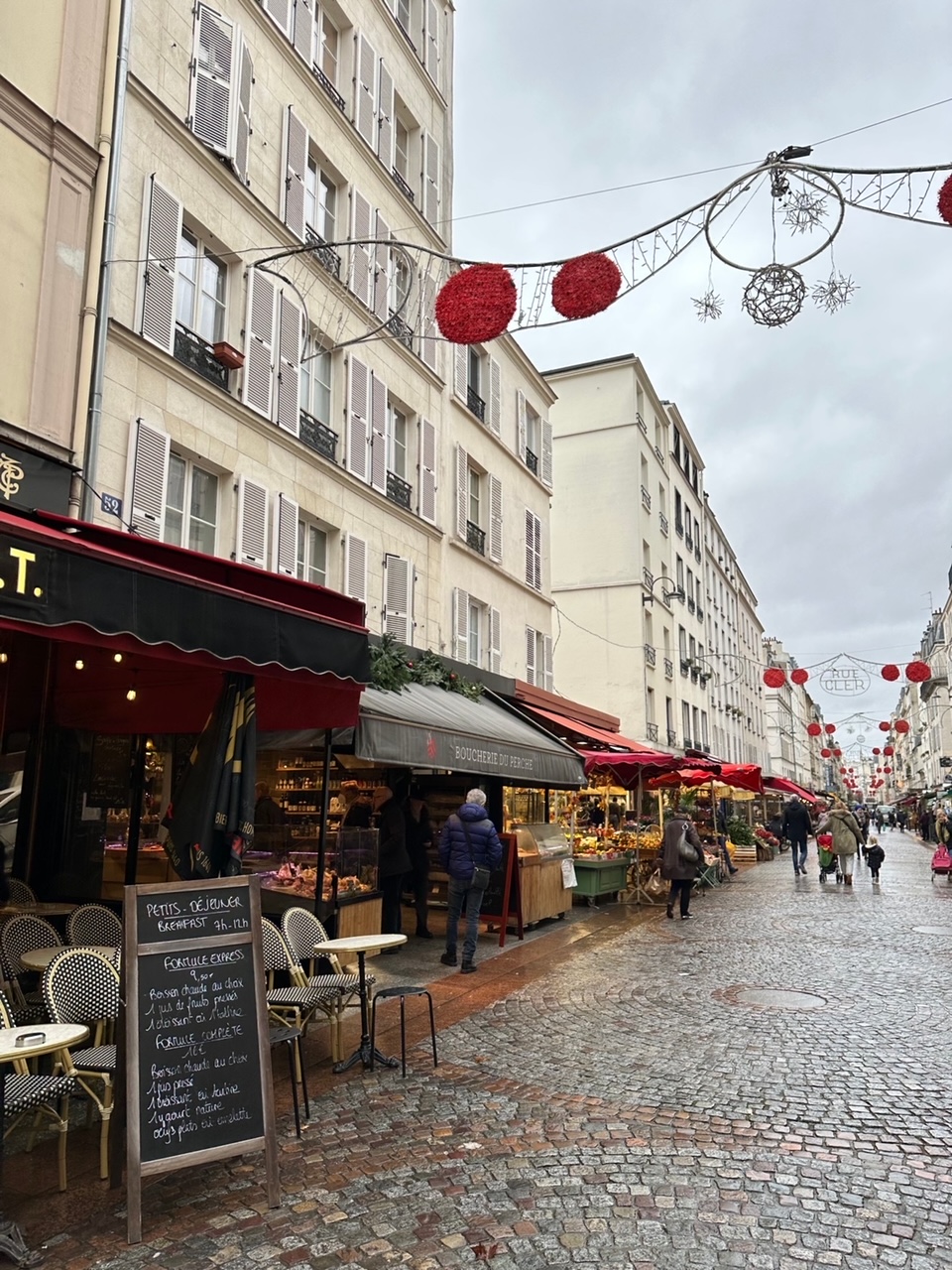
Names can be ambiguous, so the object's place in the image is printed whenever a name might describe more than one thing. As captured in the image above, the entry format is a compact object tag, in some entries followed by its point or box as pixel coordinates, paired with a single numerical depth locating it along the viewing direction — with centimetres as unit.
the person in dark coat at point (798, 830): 2019
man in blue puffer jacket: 859
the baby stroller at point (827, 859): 1855
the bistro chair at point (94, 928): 610
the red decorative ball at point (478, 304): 764
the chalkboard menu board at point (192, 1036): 367
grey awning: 764
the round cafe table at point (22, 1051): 332
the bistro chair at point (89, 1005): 412
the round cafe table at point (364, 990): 568
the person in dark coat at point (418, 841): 1119
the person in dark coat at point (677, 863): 1260
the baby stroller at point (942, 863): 1900
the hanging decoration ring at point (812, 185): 679
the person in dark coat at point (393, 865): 970
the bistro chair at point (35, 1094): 371
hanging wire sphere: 703
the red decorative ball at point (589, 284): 737
